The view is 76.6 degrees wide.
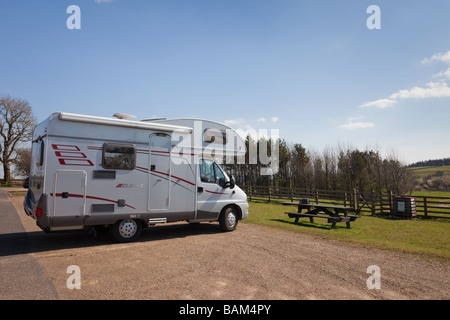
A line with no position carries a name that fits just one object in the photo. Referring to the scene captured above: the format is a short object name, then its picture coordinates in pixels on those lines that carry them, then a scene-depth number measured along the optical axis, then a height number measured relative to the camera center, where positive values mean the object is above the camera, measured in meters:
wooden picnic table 9.88 -1.36
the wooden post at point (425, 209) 13.98 -1.53
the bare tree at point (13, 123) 35.75 +6.83
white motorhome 6.16 +0.10
